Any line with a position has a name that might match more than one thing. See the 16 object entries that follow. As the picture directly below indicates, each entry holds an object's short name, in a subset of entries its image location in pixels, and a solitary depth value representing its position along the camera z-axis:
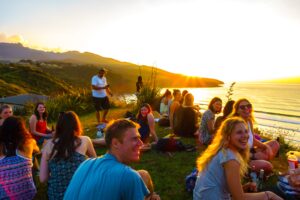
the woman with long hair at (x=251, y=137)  3.74
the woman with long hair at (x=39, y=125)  4.83
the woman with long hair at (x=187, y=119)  5.53
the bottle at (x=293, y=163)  3.00
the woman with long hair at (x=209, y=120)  4.58
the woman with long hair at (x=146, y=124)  4.95
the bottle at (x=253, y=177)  3.11
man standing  7.09
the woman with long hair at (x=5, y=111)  4.16
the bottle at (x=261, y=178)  3.18
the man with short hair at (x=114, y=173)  1.26
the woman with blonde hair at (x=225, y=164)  2.03
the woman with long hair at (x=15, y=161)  2.47
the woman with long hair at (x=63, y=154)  2.35
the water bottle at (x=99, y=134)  5.63
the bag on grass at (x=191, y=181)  3.14
